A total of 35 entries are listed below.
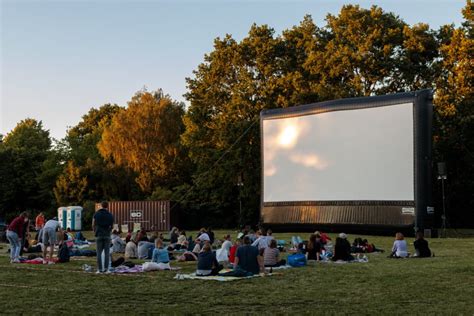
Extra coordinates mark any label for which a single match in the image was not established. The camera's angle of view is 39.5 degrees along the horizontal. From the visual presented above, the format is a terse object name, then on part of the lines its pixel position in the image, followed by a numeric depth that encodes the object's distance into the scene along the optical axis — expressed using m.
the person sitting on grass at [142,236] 20.86
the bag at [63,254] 18.38
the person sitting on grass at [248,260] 14.45
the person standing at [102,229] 14.99
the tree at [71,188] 54.28
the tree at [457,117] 40.81
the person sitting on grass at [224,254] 16.97
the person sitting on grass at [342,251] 17.95
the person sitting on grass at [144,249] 19.61
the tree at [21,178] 59.34
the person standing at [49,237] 18.53
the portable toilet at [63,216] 47.34
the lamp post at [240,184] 43.34
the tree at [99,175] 55.06
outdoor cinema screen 31.12
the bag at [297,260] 16.61
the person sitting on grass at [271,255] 16.17
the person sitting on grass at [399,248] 18.80
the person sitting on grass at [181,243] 22.43
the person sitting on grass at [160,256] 16.80
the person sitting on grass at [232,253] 16.80
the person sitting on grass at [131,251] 19.73
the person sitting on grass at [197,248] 19.55
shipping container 44.69
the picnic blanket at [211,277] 13.60
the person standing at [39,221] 26.34
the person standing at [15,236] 18.83
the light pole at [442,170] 31.94
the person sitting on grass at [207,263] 14.32
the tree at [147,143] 53.72
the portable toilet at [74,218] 46.41
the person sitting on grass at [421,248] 18.75
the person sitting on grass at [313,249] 18.52
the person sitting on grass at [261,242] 17.80
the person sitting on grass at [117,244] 21.92
